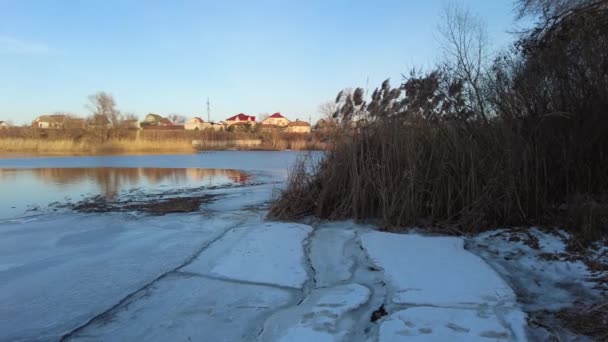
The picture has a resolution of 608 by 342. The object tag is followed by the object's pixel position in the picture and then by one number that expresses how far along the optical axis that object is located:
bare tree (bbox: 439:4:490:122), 7.81
